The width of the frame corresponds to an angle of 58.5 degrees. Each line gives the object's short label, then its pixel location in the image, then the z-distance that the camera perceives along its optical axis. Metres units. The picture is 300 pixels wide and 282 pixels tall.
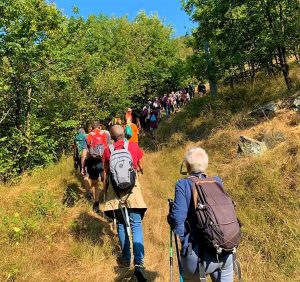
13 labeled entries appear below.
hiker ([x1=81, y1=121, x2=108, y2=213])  5.10
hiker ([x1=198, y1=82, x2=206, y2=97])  18.70
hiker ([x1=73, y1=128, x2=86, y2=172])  6.03
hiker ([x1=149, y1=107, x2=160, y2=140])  12.08
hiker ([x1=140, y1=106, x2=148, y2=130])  13.69
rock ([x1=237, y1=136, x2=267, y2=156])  6.45
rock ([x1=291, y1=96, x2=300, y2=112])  7.71
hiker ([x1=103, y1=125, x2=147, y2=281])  3.34
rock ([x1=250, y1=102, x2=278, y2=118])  8.24
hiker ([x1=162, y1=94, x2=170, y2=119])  16.74
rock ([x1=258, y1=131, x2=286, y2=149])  6.51
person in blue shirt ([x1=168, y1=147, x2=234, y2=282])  2.18
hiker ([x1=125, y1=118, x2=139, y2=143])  6.68
